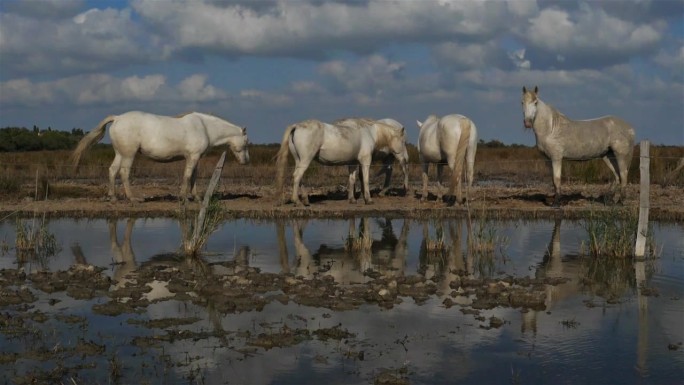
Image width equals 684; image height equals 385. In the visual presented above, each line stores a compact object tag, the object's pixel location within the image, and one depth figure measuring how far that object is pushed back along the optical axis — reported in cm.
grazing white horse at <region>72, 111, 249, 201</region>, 1702
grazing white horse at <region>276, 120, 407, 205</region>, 1667
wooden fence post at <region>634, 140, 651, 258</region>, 1099
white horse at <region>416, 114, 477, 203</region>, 1636
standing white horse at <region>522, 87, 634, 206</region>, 1666
